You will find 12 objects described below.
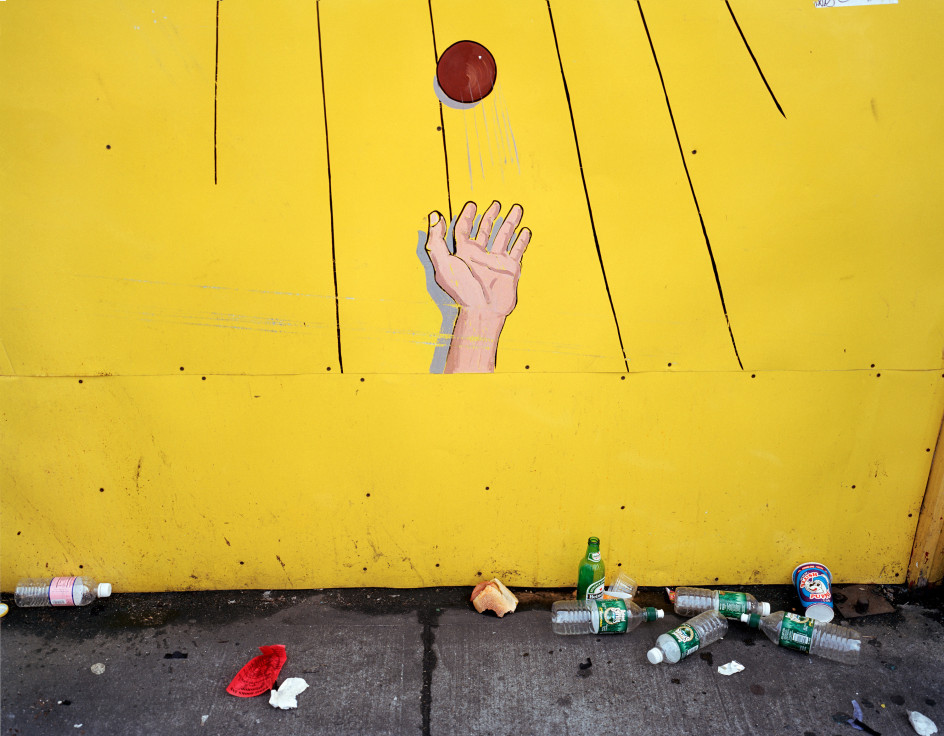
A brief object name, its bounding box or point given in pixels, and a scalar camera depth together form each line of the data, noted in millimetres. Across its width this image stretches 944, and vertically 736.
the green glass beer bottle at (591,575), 2395
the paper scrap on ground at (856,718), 1929
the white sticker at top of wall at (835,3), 2057
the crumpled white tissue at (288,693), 1997
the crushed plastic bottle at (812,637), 2197
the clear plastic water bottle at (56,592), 2412
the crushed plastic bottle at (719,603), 2357
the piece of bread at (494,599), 2395
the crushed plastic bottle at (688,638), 2146
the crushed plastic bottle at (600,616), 2277
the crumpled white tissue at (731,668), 2129
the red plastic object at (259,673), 2057
